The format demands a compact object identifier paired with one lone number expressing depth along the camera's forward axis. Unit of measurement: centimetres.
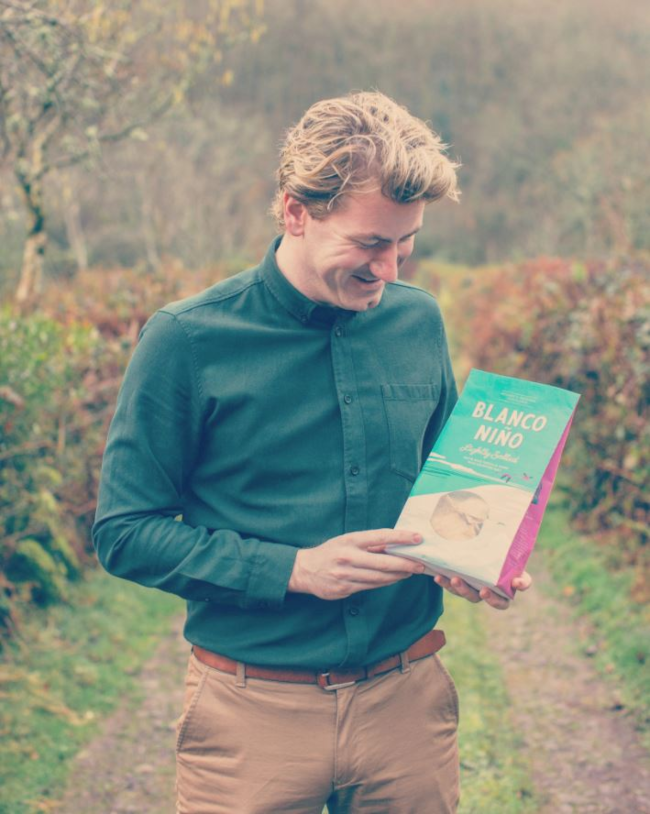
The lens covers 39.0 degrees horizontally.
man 196
